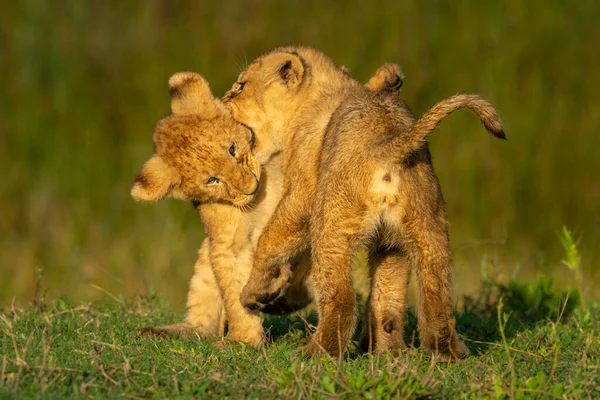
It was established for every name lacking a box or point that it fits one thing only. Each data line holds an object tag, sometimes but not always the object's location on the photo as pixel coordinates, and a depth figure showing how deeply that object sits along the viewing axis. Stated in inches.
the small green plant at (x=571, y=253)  551.5
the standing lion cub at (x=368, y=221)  417.7
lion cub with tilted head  501.4
